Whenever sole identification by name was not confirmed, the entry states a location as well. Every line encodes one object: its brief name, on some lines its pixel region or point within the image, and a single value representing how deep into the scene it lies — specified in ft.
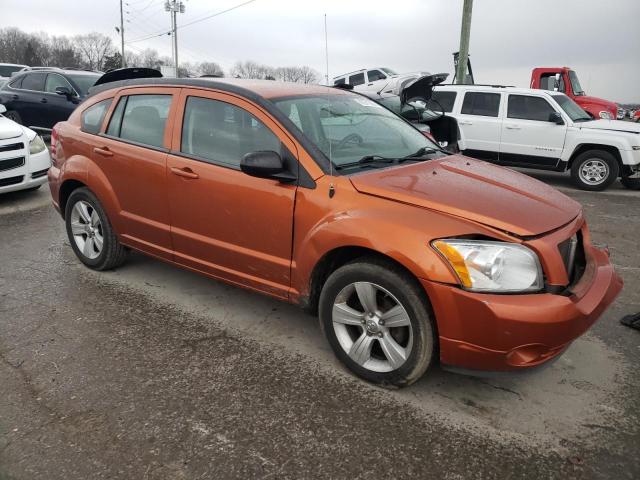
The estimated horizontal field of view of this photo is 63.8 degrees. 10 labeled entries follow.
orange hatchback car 8.13
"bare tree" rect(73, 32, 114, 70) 291.22
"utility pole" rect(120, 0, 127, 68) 204.42
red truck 45.57
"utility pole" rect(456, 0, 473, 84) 45.61
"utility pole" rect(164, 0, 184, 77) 158.92
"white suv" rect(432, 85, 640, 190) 29.12
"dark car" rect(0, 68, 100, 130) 37.24
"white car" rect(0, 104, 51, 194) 21.97
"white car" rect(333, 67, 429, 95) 59.69
